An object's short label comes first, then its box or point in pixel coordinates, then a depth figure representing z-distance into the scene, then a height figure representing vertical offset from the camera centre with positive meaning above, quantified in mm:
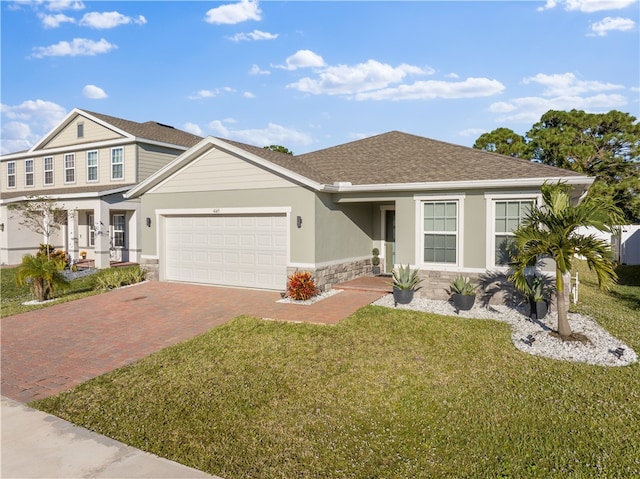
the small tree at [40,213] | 19062 +776
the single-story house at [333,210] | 10492 +596
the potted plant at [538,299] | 9094 -1621
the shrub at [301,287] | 11039 -1635
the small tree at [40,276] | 11539 -1404
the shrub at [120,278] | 13438 -1724
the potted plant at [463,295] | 9805 -1637
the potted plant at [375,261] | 15000 -1213
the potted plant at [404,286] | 10414 -1506
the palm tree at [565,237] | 7152 -150
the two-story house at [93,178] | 19234 +2785
